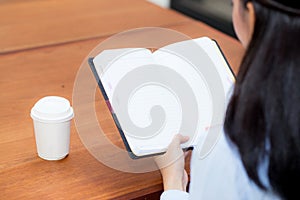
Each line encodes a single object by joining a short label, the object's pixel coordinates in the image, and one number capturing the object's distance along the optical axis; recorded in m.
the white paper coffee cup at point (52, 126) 1.50
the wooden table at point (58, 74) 1.50
